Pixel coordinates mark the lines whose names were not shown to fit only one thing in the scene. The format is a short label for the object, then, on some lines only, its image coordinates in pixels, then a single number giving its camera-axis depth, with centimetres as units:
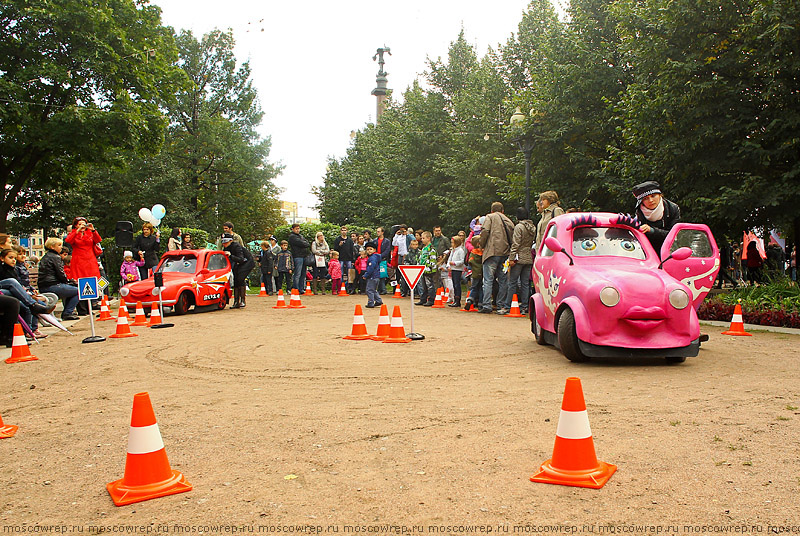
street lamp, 2049
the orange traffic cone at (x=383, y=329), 1065
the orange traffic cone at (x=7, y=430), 543
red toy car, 1535
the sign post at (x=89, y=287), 1180
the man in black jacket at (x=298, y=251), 2141
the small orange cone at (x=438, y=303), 1772
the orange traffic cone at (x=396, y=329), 1037
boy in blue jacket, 1642
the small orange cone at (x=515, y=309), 1449
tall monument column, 5866
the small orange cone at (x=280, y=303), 1793
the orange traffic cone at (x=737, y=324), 1085
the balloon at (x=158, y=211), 2456
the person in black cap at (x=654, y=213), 920
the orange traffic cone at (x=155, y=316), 1383
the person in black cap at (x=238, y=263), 1753
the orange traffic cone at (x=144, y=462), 391
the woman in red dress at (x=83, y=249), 1557
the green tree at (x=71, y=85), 2180
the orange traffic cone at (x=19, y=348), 957
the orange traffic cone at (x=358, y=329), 1073
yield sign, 1086
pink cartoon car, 774
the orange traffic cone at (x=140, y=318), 1361
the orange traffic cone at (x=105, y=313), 1548
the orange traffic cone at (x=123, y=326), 1200
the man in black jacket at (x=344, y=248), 2259
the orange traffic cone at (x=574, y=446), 392
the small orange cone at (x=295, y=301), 1756
